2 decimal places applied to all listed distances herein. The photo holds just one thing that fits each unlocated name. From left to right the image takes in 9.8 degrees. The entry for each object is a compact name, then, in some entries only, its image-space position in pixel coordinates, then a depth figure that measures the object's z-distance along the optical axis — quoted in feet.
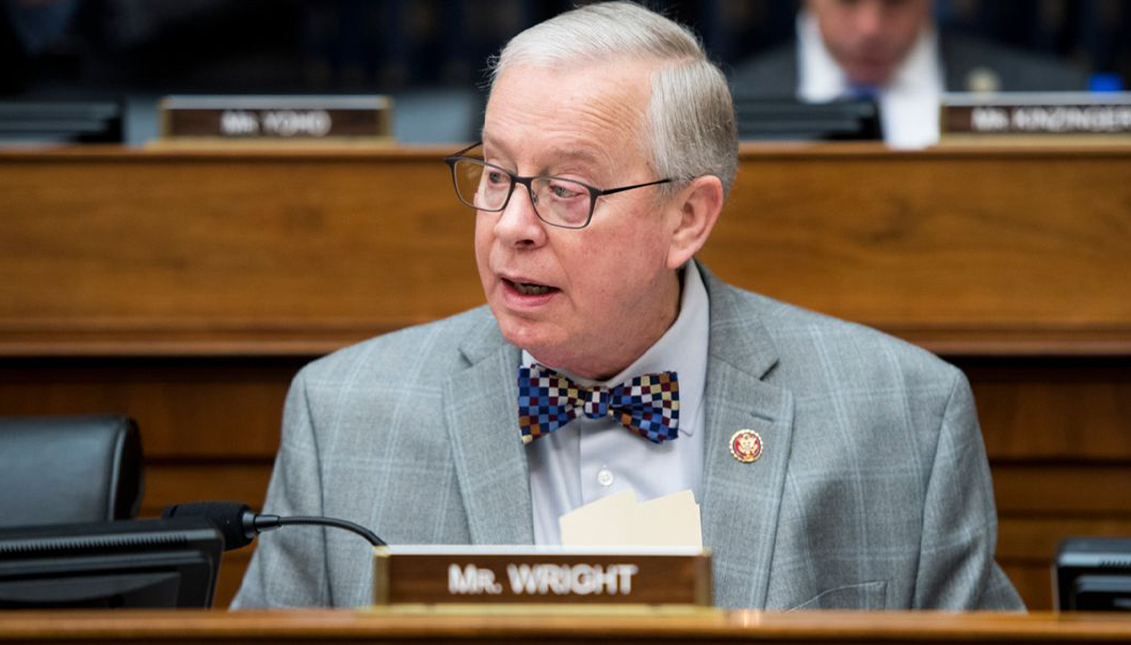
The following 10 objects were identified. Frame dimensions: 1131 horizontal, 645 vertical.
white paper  15.00
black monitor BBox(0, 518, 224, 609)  14.19
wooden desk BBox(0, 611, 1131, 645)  13.93
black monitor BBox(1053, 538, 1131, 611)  14.28
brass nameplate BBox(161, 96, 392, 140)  16.98
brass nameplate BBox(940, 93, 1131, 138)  16.88
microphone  14.62
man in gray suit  15.25
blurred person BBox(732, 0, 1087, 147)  18.80
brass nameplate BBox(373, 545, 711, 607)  14.16
